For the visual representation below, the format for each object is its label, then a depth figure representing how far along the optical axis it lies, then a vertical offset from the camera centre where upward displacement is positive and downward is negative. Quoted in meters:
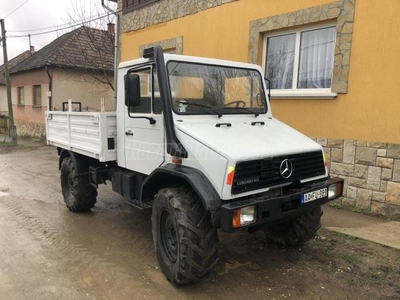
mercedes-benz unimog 3.05 -0.57
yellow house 5.38 +0.62
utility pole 15.80 +0.49
